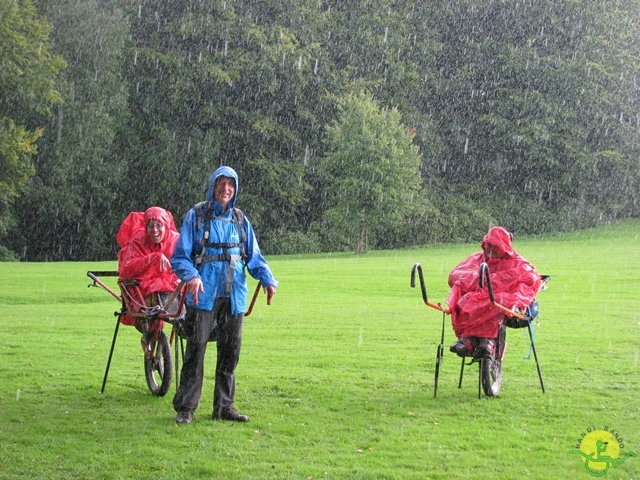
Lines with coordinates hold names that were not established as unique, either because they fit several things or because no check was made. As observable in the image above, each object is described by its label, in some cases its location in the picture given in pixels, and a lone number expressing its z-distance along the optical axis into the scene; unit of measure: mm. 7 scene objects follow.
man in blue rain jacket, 7238
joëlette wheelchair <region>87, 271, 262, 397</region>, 8266
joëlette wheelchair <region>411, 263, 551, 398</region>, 8438
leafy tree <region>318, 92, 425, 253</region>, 42188
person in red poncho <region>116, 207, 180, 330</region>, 8461
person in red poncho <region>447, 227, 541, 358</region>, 8445
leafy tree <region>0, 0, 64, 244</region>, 39219
